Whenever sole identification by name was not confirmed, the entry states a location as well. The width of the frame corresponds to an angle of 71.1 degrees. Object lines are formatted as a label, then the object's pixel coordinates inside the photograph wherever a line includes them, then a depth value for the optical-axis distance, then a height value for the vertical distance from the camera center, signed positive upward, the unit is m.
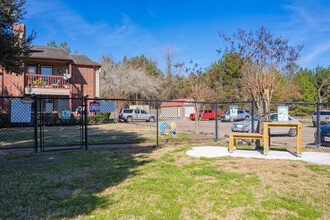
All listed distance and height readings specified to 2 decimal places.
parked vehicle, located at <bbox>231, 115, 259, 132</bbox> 13.56 -0.97
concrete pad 6.63 -1.39
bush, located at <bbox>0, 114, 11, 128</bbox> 16.58 -0.73
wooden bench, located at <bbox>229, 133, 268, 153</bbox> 7.11 -0.81
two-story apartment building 19.72 +3.04
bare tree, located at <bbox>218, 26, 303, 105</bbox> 8.91 +2.16
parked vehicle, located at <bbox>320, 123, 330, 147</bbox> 9.04 -1.02
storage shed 37.62 +0.06
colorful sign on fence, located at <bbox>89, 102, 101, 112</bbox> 8.21 +0.16
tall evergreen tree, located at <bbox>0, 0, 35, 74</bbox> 8.68 +2.86
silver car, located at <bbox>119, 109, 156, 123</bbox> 25.50 -0.52
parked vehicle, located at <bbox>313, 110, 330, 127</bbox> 17.08 -0.52
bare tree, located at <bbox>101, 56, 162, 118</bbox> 37.94 +4.79
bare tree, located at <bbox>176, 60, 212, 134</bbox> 14.27 +0.95
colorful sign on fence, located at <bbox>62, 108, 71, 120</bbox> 8.08 -0.08
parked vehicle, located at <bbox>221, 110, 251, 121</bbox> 28.33 -0.72
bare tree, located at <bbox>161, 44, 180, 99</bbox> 45.88 +5.48
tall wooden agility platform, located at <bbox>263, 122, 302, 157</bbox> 6.75 -0.50
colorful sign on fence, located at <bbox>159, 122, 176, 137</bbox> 9.59 -0.74
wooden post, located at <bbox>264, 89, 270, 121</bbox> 8.01 +0.28
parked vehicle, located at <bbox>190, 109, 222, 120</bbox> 32.06 -0.66
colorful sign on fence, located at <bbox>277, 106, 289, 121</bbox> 7.73 -0.10
